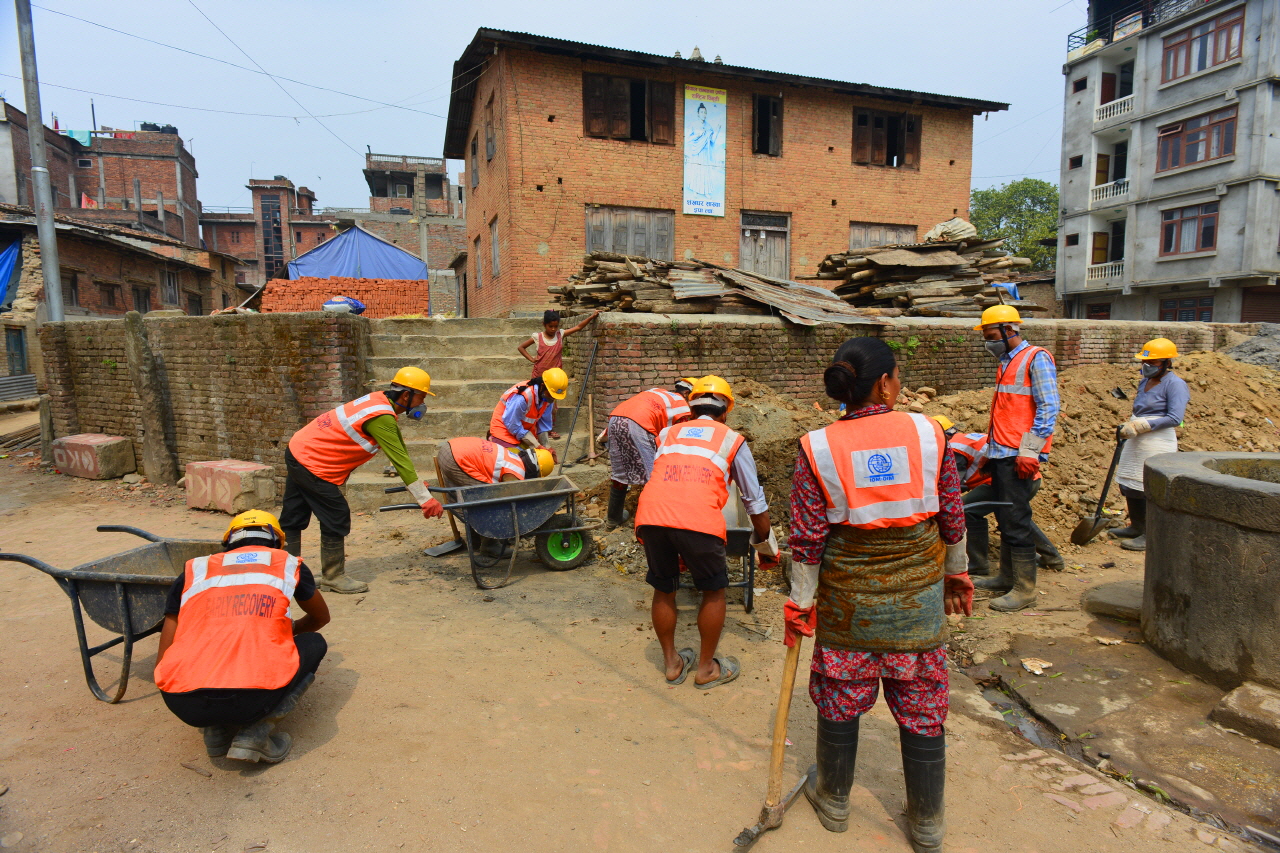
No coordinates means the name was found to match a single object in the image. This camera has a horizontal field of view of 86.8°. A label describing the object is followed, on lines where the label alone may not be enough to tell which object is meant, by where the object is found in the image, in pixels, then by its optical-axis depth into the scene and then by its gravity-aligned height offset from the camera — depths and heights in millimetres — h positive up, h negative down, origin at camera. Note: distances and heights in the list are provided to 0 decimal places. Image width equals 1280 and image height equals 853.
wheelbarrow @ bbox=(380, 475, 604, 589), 4805 -1264
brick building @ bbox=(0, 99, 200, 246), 33812 +9254
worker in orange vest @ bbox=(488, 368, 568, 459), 5831 -555
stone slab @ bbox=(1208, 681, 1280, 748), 2965 -1660
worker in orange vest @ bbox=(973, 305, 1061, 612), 4512 -616
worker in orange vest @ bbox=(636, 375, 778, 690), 3422 -874
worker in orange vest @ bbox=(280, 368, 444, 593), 4715 -788
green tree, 35344 +7098
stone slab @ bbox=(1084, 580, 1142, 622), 4328 -1702
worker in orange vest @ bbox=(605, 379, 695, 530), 5492 -675
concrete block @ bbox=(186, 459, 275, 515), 7336 -1540
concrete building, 20562 +5928
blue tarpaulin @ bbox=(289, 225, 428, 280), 18359 +2355
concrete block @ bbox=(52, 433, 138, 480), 9180 -1500
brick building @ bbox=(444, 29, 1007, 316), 13602 +4014
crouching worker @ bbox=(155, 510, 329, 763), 2617 -1199
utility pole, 9883 +2700
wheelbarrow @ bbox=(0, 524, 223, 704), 3189 -1219
